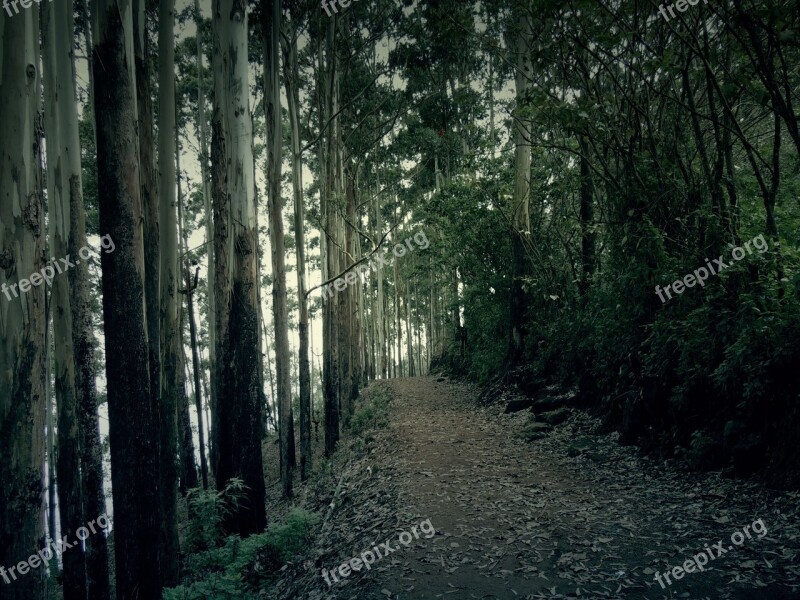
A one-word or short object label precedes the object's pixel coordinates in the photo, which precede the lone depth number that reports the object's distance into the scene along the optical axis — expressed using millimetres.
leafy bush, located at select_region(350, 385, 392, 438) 13154
